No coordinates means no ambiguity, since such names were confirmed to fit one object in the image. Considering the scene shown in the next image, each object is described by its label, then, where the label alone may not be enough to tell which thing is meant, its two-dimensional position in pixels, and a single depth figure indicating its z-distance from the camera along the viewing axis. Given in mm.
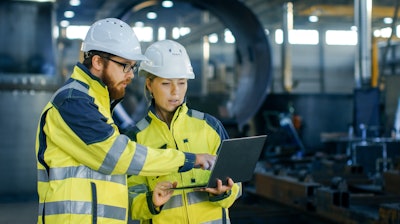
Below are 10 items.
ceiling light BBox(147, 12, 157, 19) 11606
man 2420
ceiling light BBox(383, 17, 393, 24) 25278
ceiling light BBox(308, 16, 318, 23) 25831
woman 2783
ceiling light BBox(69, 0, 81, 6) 12352
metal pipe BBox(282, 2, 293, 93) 18391
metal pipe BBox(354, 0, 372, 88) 11383
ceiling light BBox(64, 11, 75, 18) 15734
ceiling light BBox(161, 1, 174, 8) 10134
